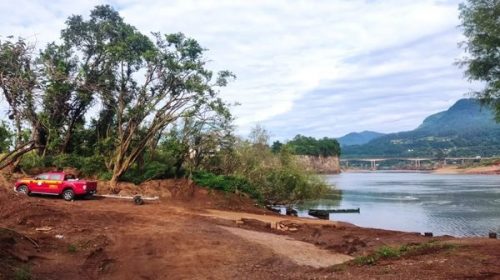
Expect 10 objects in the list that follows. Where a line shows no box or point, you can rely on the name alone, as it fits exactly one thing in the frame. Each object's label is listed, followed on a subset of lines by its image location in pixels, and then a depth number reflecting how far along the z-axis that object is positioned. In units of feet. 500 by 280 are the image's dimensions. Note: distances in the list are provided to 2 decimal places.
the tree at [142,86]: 98.22
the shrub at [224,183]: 99.30
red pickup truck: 83.46
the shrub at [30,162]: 102.28
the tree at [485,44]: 66.69
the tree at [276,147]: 138.82
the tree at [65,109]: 106.46
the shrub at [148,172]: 102.27
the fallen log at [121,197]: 89.92
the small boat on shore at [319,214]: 113.09
